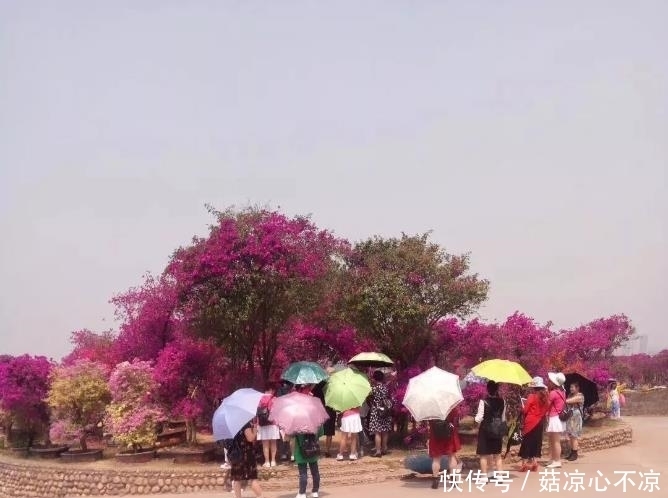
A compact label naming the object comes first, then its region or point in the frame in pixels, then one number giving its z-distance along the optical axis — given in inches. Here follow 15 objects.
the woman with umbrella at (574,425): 491.5
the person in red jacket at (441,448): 399.5
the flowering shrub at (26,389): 680.4
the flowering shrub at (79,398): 588.8
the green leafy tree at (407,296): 550.3
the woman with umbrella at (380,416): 503.8
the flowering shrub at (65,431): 600.1
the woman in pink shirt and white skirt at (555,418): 445.4
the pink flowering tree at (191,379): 579.2
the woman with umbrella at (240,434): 361.7
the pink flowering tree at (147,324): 688.4
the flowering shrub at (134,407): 554.3
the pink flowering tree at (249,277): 538.0
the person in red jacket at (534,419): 427.2
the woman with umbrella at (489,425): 400.5
